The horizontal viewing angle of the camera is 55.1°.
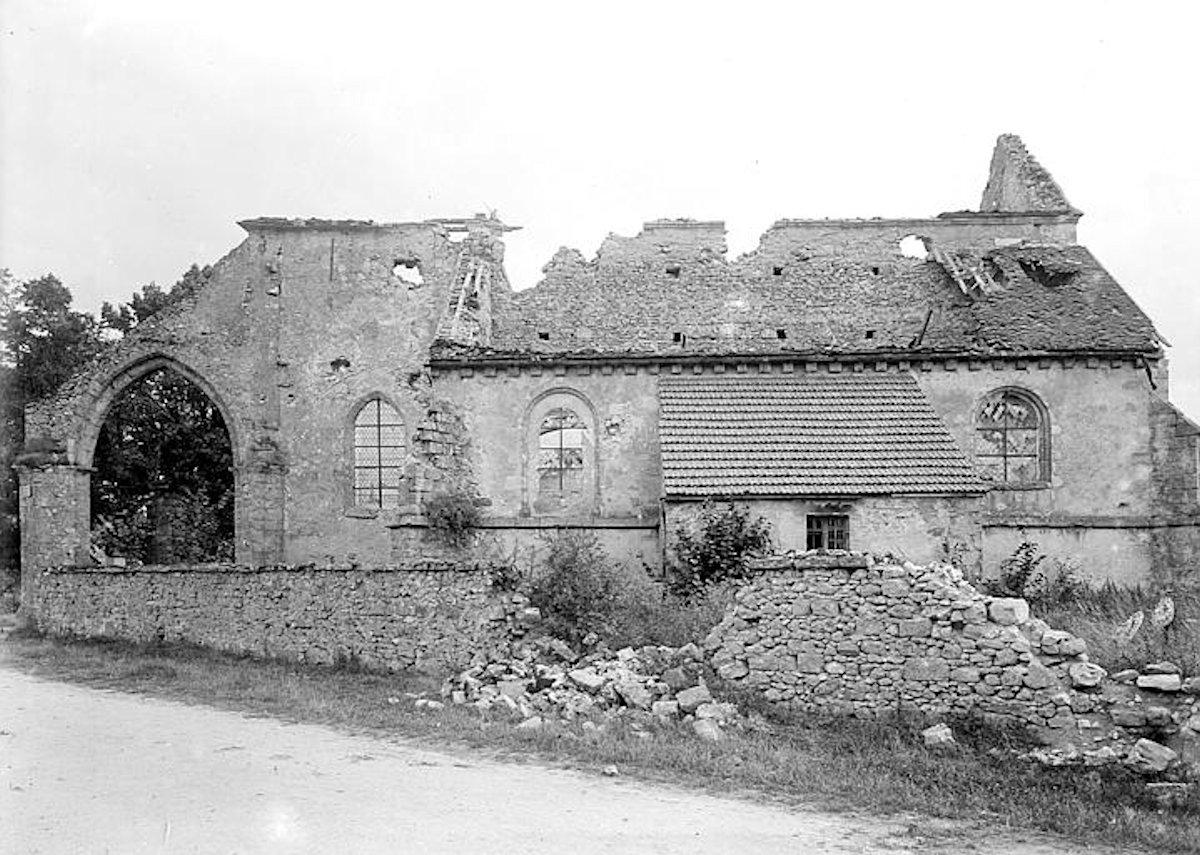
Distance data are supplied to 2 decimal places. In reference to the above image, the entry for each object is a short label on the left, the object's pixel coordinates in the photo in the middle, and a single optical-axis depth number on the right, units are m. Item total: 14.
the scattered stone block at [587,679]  12.88
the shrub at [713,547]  17.28
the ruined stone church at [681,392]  19.20
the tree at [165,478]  34.50
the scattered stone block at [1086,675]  11.40
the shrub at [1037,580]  18.41
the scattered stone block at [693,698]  12.30
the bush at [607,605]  14.55
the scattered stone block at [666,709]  12.12
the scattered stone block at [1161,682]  10.95
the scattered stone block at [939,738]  11.30
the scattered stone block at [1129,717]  10.96
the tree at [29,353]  32.81
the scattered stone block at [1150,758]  10.23
